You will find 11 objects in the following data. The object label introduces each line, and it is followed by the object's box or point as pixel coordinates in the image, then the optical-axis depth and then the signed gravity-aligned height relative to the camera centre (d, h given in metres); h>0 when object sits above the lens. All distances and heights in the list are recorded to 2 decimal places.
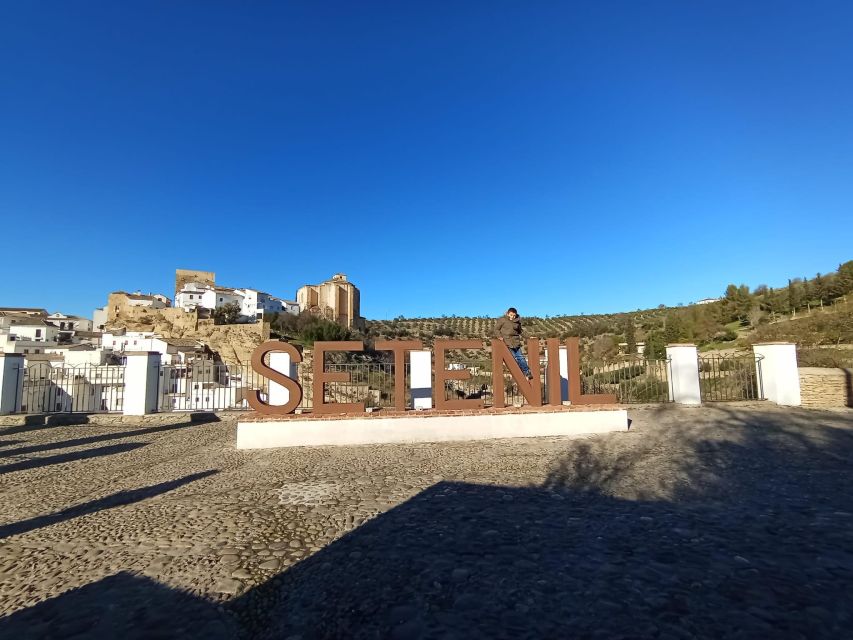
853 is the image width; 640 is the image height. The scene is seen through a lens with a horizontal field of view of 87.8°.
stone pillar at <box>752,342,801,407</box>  11.34 -0.26
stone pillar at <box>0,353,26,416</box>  12.20 -0.07
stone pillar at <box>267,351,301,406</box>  9.38 +0.14
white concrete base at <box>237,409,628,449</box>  8.49 -1.12
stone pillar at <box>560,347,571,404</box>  11.38 -0.18
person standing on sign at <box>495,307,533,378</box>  10.34 +0.87
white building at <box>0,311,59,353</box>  60.29 +6.97
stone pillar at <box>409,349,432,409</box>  10.09 -0.09
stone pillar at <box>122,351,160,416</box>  12.03 -0.22
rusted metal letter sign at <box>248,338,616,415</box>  8.66 -0.09
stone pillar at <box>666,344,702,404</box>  11.10 -0.18
